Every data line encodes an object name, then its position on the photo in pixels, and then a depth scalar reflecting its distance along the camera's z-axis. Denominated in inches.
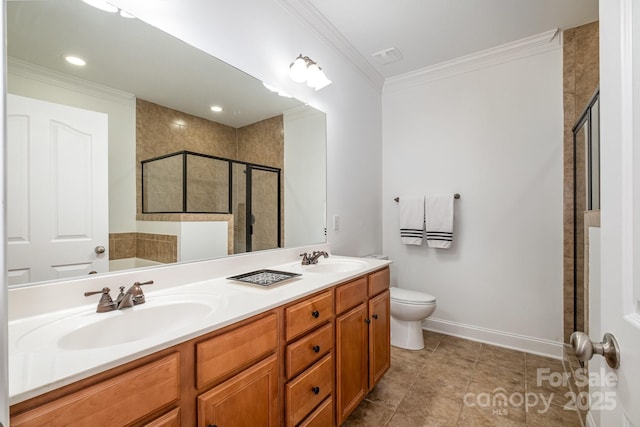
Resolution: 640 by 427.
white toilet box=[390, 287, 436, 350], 92.3
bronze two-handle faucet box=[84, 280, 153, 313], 38.9
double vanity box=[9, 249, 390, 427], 24.8
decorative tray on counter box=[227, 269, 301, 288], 52.7
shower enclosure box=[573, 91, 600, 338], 67.3
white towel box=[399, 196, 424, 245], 111.5
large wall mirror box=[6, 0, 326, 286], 37.8
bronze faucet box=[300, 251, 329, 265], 75.3
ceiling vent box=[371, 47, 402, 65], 100.0
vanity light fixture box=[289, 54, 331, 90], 75.3
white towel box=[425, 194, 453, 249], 105.1
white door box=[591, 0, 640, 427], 18.3
